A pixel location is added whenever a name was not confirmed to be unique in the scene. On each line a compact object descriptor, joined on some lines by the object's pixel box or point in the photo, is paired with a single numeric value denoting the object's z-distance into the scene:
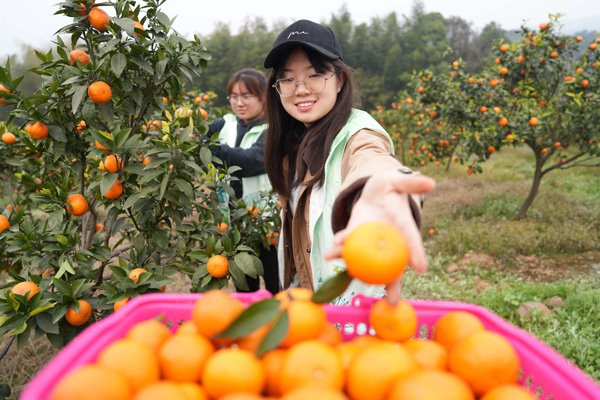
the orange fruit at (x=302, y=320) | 0.74
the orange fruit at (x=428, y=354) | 0.73
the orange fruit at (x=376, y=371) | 0.64
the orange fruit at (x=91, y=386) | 0.54
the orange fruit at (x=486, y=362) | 0.66
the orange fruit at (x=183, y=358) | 0.68
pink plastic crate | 0.62
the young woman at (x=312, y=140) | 1.38
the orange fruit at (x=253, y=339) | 0.74
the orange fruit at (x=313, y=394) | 0.55
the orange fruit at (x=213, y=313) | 0.75
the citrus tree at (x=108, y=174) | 1.39
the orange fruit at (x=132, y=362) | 0.63
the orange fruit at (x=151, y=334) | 0.73
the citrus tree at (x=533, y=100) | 4.29
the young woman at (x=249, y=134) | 2.66
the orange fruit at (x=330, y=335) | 0.80
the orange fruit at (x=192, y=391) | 0.61
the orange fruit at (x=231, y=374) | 0.62
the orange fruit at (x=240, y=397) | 0.56
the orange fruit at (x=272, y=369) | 0.69
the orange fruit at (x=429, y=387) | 0.57
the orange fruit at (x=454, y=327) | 0.78
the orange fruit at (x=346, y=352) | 0.72
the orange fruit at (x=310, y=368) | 0.64
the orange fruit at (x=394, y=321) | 0.78
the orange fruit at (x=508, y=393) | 0.59
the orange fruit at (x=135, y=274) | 1.42
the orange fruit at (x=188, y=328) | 0.78
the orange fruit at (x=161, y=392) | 0.56
